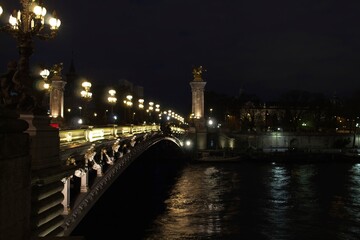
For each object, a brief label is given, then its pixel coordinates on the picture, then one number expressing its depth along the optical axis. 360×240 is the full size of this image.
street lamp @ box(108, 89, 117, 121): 33.25
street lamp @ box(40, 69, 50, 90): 18.95
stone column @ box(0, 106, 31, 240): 4.83
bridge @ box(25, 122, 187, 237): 10.12
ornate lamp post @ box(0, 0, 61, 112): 10.29
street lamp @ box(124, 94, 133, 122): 36.99
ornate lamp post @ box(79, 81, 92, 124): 28.00
